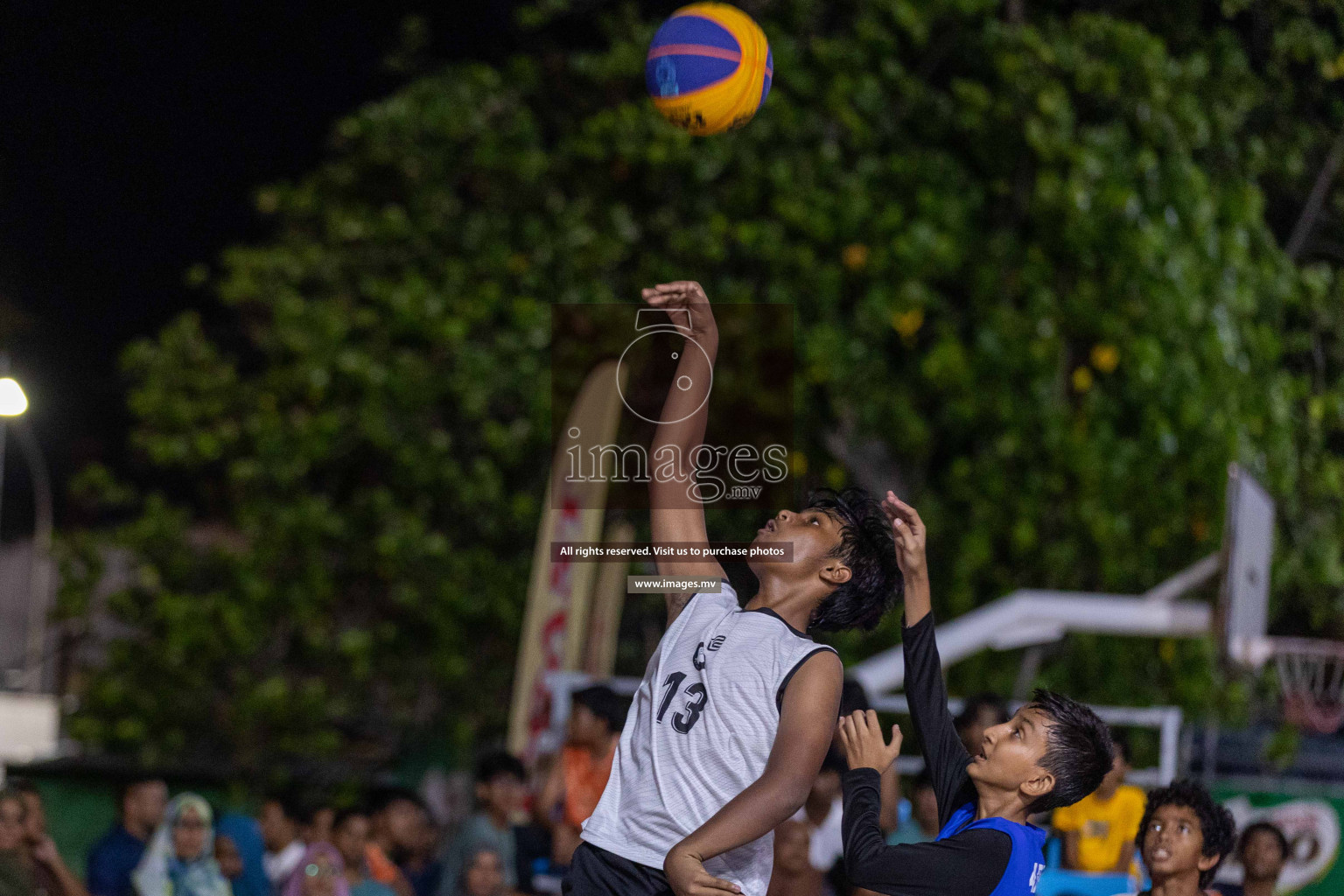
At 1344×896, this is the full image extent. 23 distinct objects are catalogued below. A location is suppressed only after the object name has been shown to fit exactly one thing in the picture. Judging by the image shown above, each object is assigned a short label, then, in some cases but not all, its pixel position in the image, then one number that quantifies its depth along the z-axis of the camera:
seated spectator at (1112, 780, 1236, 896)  7.50
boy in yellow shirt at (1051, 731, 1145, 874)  11.11
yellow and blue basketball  8.91
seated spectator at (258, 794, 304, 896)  14.66
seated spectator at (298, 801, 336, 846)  14.75
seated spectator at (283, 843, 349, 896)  12.48
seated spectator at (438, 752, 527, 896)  13.02
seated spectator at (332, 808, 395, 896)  13.22
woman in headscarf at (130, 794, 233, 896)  12.86
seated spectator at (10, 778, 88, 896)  11.85
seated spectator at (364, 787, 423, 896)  14.10
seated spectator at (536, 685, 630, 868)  12.68
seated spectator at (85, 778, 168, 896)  13.17
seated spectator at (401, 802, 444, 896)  14.30
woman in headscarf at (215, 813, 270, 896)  13.84
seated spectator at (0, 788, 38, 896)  11.28
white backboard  15.27
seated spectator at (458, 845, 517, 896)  12.60
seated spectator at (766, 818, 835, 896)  11.08
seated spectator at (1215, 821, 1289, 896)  10.63
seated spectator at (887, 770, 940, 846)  12.14
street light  14.90
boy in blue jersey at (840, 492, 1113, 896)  5.84
